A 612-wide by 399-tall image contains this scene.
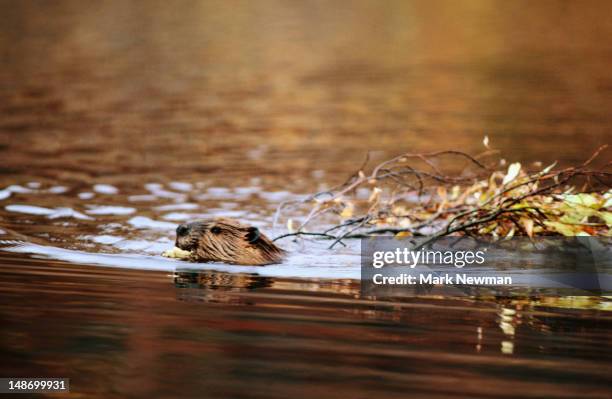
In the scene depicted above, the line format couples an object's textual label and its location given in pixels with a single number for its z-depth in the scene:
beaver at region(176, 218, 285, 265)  13.68
